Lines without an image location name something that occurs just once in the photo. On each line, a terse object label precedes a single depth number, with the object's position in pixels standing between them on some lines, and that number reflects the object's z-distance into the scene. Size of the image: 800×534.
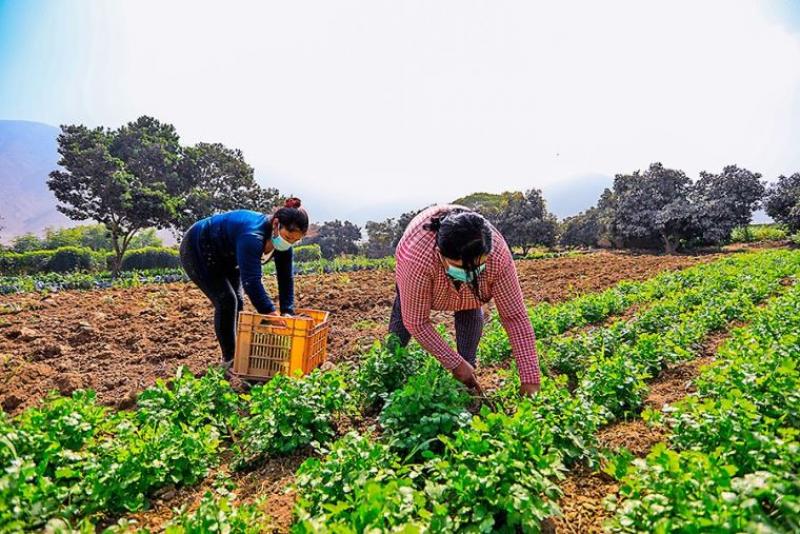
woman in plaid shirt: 2.79
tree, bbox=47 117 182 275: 20.36
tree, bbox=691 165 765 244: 23.86
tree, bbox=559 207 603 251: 35.53
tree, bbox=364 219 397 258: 40.62
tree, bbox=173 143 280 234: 27.91
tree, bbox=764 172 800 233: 25.27
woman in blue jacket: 3.71
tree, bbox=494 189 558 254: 30.95
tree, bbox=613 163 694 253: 24.75
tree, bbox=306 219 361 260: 40.24
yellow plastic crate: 3.75
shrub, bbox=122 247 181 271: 23.94
